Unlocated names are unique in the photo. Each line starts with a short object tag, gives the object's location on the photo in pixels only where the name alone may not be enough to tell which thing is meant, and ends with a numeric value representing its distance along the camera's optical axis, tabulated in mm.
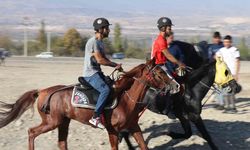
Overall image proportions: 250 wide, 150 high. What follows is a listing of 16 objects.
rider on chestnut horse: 9336
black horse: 11000
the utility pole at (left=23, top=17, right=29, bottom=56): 79881
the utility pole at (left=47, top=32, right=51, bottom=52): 81125
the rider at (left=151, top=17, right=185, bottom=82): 10523
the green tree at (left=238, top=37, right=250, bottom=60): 73269
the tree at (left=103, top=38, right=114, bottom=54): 70638
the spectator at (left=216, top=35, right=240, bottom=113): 14922
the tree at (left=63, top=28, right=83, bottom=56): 74644
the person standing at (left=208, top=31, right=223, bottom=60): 14861
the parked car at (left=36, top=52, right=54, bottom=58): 66212
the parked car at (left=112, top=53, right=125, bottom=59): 63572
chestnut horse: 9438
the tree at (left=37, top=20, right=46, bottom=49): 86444
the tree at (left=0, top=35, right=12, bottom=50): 91431
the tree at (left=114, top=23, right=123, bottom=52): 77938
